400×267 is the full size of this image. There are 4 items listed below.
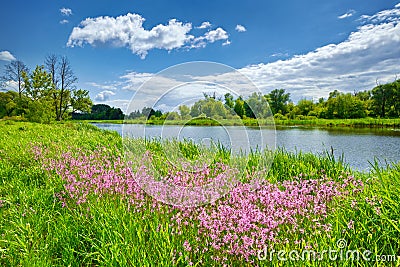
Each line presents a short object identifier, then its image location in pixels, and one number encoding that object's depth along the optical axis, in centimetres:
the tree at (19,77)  4634
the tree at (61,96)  4716
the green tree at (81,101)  5275
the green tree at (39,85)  4706
